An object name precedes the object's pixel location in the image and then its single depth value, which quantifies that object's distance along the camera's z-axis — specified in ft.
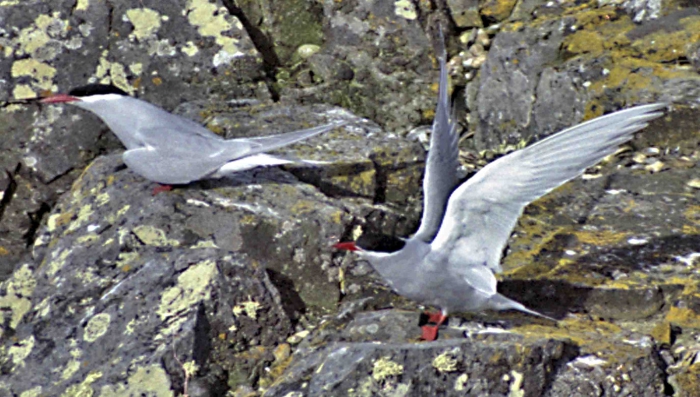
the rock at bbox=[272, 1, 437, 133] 37.37
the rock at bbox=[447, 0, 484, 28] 39.14
